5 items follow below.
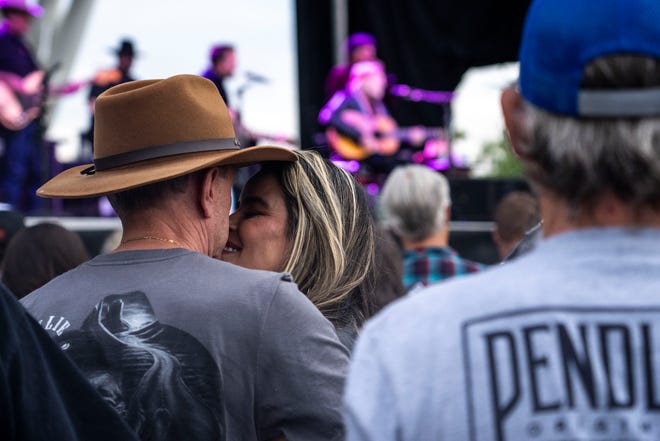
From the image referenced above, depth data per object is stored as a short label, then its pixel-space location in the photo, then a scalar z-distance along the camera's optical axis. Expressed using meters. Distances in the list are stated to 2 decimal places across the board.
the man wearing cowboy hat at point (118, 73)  10.16
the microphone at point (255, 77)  10.64
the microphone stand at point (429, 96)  12.18
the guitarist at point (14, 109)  9.11
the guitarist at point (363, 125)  11.06
